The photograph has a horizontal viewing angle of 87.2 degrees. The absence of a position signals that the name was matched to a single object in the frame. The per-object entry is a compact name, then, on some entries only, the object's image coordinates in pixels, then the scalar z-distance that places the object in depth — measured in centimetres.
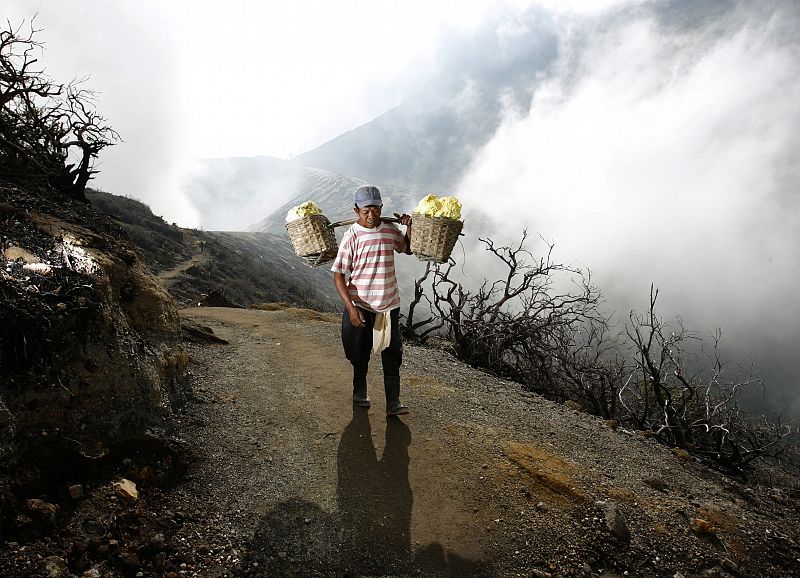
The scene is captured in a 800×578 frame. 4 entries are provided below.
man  336
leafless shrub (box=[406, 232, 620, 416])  705
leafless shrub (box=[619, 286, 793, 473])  488
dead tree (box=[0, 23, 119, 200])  443
